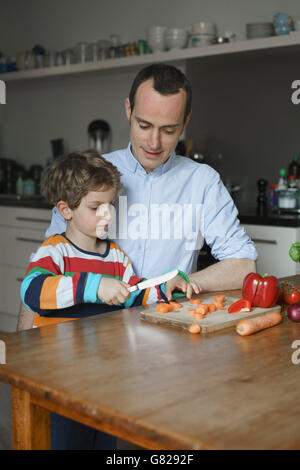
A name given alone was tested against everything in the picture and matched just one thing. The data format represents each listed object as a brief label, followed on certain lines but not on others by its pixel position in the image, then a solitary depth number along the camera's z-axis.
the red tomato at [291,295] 1.45
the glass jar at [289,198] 3.24
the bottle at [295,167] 3.40
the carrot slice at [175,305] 1.32
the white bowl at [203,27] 3.55
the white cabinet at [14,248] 3.87
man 1.72
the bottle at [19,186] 4.69
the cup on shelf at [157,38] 3.72
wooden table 0.73
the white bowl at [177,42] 3.63
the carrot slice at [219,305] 1.33
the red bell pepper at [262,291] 1.34
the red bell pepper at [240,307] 1.31
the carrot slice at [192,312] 1.26
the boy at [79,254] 1.36
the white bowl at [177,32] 3.60
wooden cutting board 1.20
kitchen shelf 3.15
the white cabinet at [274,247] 2.89
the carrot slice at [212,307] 1.30
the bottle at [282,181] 3.28
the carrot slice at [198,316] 1.22
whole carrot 1.16
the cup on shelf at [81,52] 4.20
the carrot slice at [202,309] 1.25
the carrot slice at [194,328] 1.16
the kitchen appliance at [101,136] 4.37
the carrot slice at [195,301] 1.37
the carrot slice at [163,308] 1.27
